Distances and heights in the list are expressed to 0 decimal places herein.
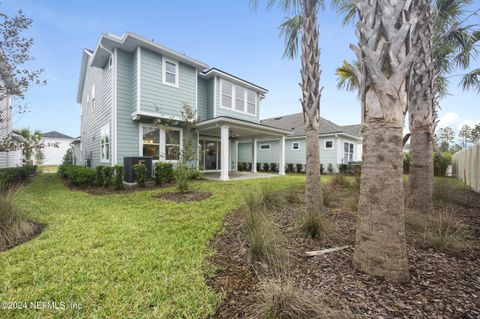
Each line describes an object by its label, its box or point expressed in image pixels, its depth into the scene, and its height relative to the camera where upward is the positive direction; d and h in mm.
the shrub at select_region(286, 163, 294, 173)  18134 -608
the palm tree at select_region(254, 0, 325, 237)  4172 +1530
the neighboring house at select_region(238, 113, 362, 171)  16906 +1562
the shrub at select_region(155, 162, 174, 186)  8320 -546
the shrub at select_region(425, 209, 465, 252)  2516 -1019
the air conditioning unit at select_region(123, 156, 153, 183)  8195 -200
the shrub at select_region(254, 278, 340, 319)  1473 -1119
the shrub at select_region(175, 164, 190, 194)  6676 -624
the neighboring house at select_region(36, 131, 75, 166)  30469 +2198
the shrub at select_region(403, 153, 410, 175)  15075 -208
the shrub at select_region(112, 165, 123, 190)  7512 -685
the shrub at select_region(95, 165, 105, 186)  7973 -606
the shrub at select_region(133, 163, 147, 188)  7706 -522
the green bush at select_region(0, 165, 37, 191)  7534 -638
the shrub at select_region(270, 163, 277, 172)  18958 -547
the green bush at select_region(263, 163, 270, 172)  19419 -564
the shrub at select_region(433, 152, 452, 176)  13767 -174
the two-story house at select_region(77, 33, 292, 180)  8906 +3287
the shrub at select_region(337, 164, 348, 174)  15634 -488
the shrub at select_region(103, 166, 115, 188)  7766 -630
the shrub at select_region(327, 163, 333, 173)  17005 -498
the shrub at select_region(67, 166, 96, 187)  7953 -690
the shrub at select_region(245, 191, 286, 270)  2357 -1058
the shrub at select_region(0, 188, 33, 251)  3158 -1138
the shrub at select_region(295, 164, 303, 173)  17797 -542
